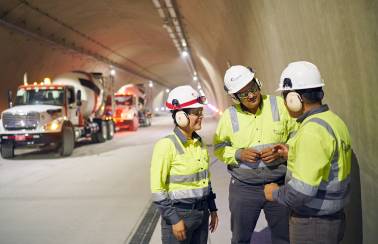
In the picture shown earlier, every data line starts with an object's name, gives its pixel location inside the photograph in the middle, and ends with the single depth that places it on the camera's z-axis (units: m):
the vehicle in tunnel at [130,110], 24.47
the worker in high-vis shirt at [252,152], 3.27
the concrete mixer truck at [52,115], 12.93
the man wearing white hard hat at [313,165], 2.35
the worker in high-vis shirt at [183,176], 2.88
